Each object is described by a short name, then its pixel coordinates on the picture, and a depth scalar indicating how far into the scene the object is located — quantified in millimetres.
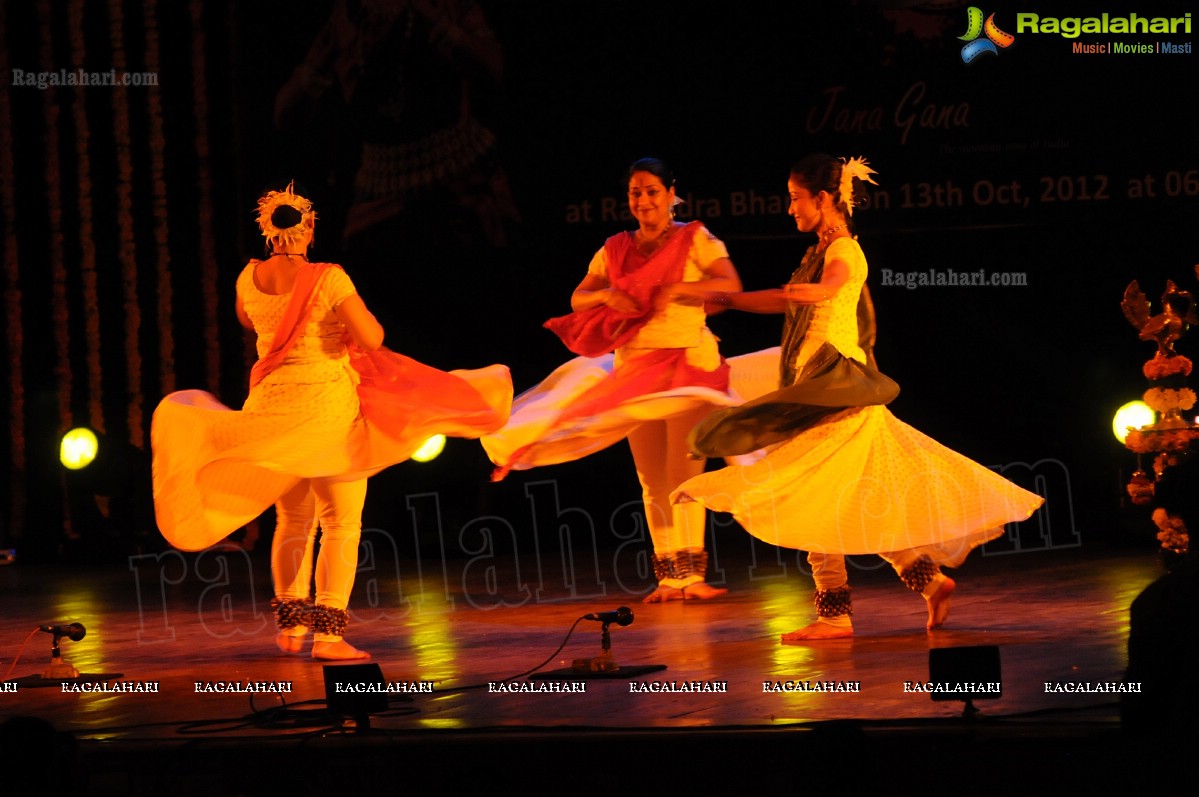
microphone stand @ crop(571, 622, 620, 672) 10374
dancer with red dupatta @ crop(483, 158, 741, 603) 14341
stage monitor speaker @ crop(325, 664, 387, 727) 8755
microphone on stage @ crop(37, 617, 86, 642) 11010
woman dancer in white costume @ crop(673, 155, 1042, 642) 11536
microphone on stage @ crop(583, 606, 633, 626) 10374
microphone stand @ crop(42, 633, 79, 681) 10940
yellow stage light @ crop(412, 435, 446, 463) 18982
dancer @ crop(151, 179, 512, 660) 11684
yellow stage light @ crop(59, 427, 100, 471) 19927
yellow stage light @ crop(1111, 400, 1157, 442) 16379
